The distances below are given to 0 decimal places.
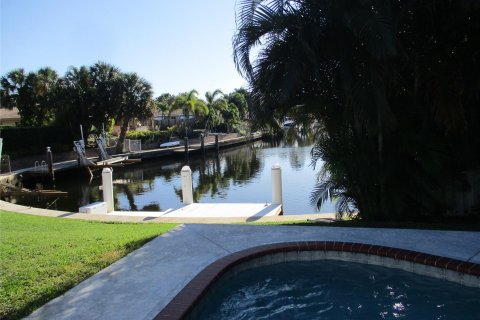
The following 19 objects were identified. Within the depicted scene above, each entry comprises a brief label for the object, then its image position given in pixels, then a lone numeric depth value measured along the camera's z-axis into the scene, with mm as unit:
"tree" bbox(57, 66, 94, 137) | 36562
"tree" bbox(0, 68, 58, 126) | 38038
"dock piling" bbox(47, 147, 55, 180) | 26367
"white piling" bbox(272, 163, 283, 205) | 13539
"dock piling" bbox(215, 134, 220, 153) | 46825
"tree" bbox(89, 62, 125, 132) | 37625
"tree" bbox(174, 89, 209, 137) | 50688
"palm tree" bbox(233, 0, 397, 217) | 6637
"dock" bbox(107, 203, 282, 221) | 12555
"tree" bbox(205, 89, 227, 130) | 58556
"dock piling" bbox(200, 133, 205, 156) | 42744
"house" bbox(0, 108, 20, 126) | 47062
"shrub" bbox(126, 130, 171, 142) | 46938
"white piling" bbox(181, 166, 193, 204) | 14594
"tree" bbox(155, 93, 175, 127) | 66375
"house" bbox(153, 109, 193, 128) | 71188
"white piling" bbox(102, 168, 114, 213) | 14422
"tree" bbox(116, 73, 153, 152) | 38656
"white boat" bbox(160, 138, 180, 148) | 44384
